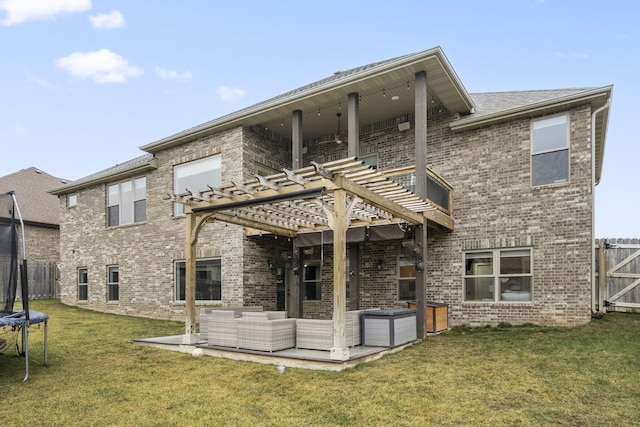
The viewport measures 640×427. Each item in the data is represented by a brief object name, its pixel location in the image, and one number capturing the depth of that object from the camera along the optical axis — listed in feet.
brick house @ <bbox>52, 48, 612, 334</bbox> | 31.27
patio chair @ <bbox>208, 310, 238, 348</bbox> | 25.73
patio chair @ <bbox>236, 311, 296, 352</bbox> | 23.81
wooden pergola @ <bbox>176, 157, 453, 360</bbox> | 21.77
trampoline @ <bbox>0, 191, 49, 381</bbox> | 21.06
